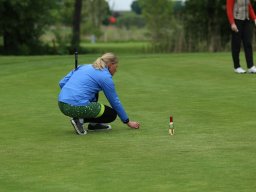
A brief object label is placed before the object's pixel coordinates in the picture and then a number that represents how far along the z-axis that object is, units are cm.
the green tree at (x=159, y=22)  3825
